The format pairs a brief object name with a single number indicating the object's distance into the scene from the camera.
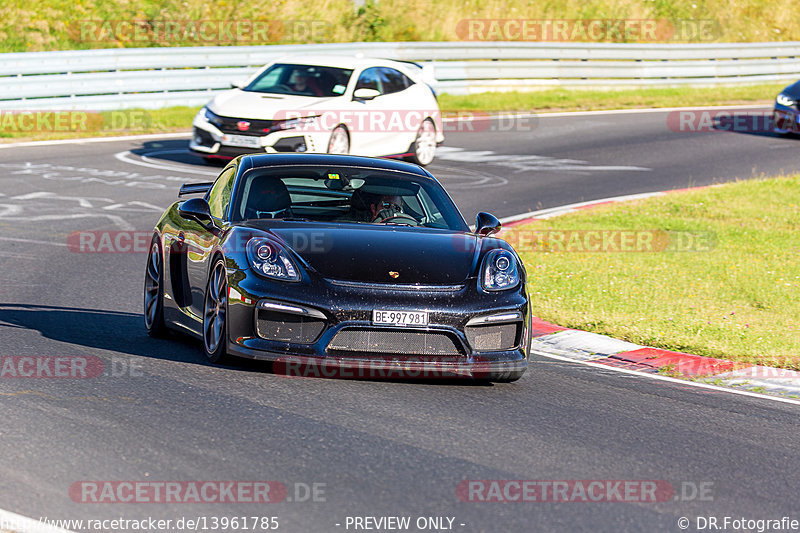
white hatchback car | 36.91
